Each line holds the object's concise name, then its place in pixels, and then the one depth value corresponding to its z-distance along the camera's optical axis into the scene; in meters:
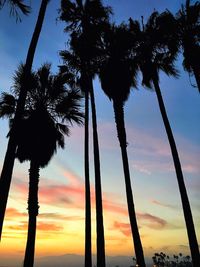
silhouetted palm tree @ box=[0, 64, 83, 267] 12.40
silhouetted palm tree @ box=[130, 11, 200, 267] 13.91
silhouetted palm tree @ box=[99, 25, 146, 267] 14.42
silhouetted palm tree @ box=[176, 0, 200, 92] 13.77
